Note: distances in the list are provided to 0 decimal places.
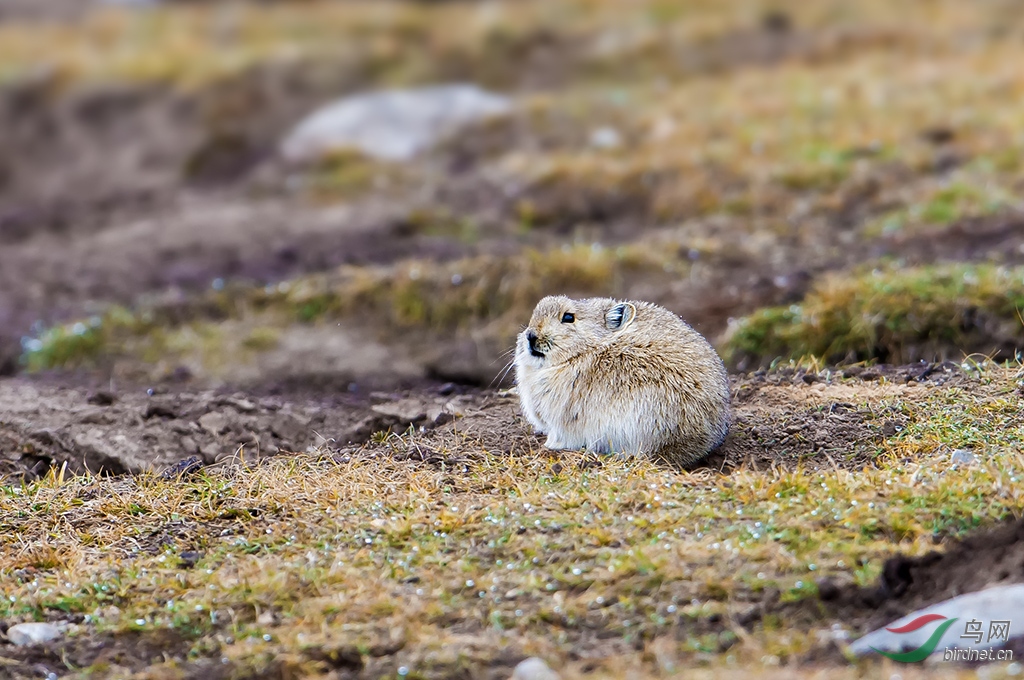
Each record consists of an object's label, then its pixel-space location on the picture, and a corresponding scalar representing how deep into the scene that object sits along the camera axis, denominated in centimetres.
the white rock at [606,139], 3334
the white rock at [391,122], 3662
